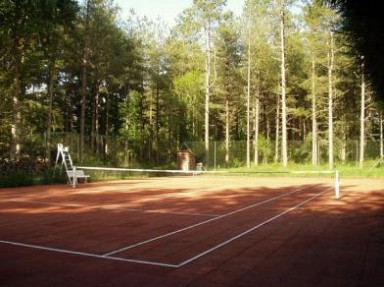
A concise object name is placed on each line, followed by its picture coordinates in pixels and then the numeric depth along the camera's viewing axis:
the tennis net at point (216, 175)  26.57
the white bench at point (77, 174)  21.96
